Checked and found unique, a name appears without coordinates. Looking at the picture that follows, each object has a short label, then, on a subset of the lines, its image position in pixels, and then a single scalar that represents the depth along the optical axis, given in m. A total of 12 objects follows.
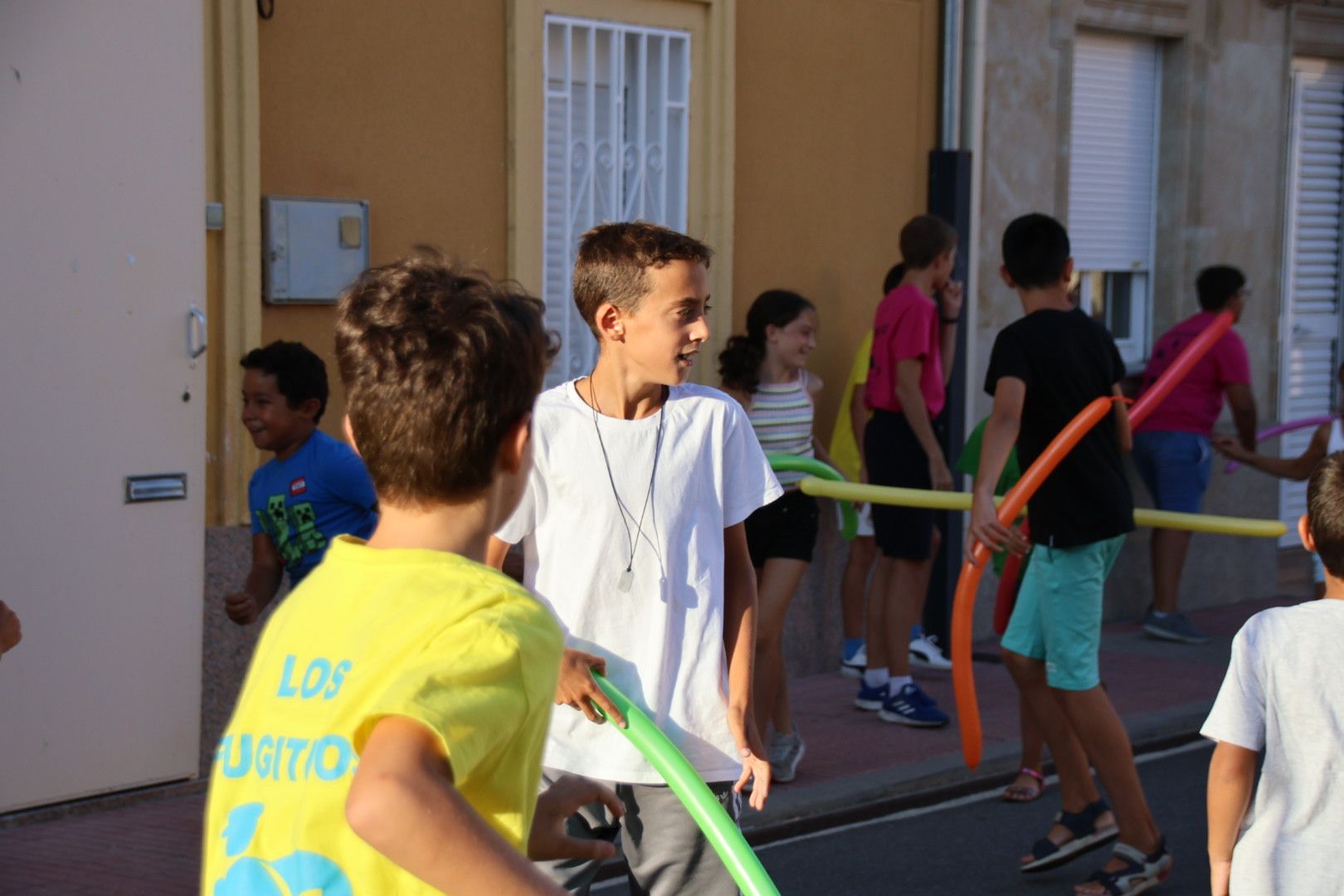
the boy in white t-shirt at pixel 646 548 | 3.57
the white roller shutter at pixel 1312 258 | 12.42
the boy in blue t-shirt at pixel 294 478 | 5.30
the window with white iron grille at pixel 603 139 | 8.20
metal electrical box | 7.00
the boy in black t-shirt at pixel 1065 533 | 5.51
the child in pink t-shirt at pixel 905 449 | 7.85
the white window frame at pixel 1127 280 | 11.19
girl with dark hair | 6.55
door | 6.14
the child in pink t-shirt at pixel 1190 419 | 10.16
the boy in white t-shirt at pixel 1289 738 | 3.25
